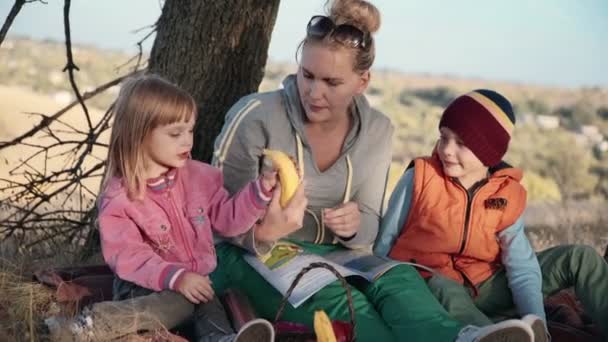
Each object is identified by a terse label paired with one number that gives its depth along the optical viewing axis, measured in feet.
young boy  14.14
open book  12.94
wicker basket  11.33
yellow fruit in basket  10.57
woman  13.52
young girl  12.74
